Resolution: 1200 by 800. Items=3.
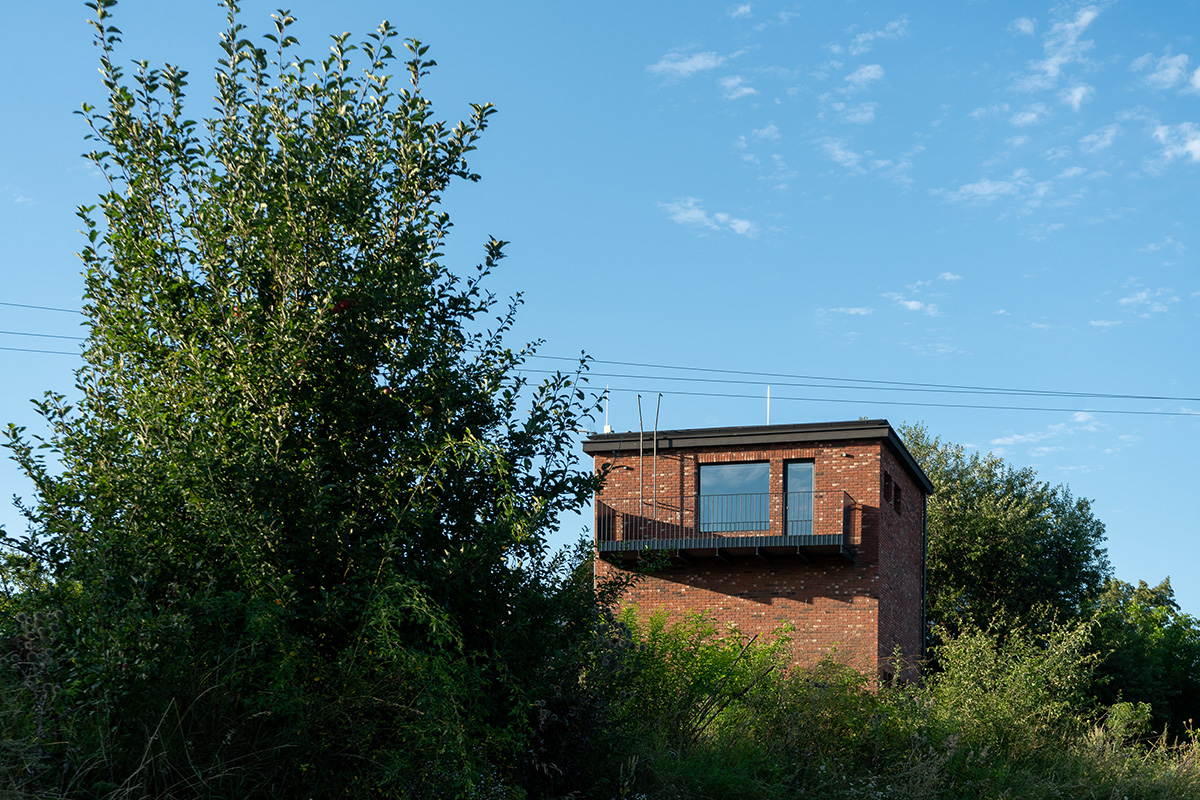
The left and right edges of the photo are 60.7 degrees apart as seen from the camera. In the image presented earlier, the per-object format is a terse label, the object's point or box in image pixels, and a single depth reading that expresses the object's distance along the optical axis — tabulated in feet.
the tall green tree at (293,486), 21.09
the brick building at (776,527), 76.59
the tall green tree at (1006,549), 108.27
